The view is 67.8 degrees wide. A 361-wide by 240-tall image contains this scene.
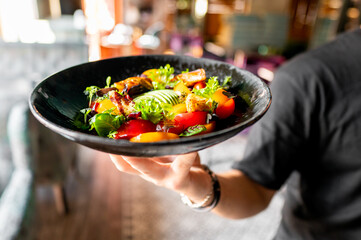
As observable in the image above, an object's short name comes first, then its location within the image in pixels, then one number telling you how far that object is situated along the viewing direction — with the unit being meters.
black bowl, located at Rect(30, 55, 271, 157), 0.44
